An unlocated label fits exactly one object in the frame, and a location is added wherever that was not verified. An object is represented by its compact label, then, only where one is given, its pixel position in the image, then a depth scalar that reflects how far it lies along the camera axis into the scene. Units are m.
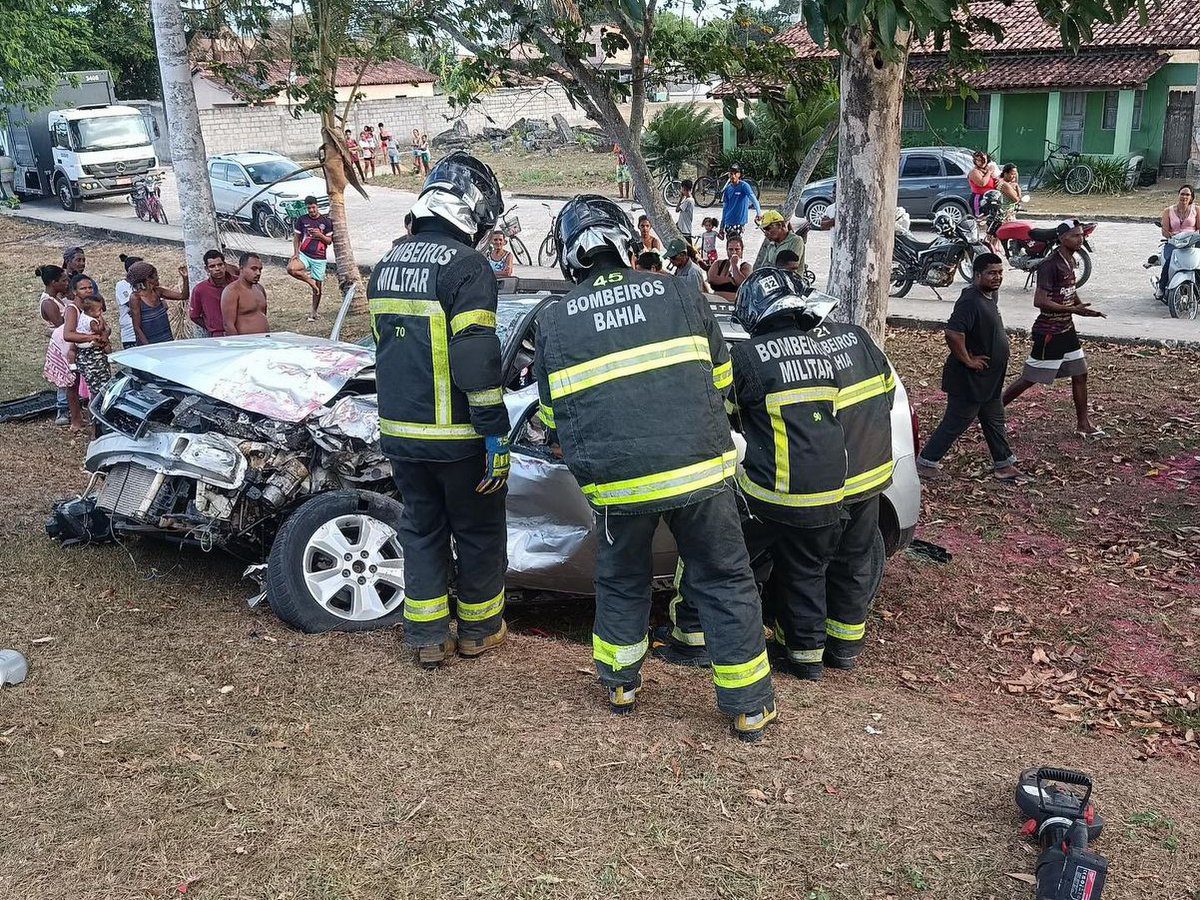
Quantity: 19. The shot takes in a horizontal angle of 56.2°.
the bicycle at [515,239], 17.76
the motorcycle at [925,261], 14.18
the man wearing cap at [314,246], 14.88
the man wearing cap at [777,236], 9.26
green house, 25.69
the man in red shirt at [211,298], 9.01
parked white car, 22.69
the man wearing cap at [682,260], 8.41
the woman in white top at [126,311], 9.33
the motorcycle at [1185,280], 12.49
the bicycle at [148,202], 24.81
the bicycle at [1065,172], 25.34
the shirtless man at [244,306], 8.70
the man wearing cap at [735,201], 17.62
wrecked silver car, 5.02
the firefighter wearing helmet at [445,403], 4.37
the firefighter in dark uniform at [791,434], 4.40
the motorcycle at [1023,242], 10.08
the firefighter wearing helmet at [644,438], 3.89
